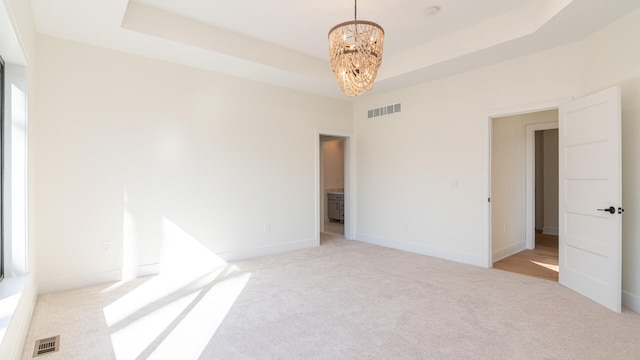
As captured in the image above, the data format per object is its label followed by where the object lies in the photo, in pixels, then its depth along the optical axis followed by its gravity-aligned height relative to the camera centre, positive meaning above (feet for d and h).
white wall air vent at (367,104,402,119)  18.14 +4.09
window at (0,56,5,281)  8.21 -0.01
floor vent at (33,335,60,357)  7.38 -3.98
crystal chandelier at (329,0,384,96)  8.35 +3.42
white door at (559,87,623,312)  9.67 -0.66
